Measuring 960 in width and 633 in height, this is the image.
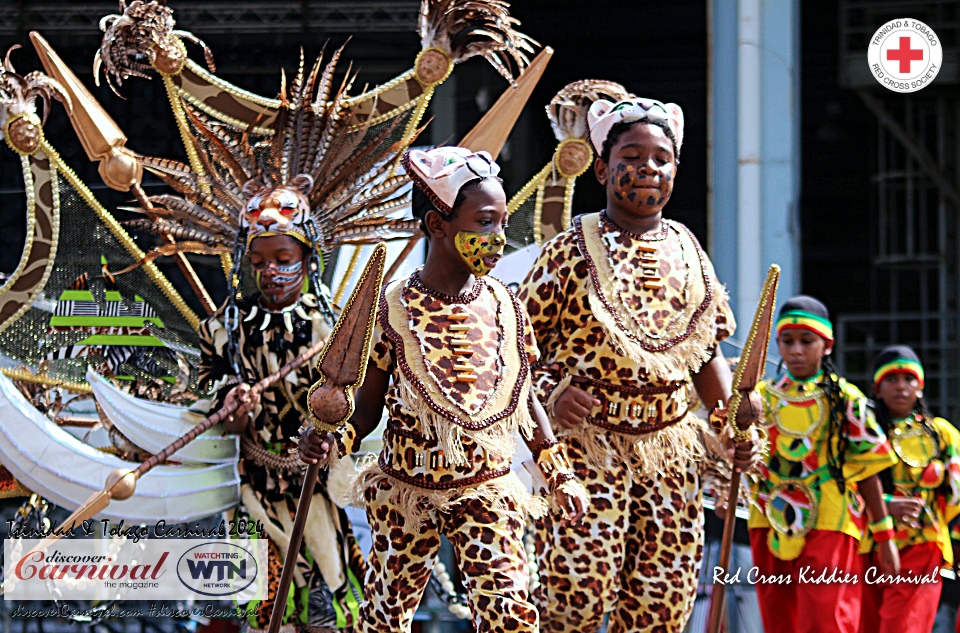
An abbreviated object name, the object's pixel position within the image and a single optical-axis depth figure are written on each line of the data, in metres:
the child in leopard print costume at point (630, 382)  9.46
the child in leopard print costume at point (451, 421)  8.95
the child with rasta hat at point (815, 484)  12.55
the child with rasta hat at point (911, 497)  13.04
